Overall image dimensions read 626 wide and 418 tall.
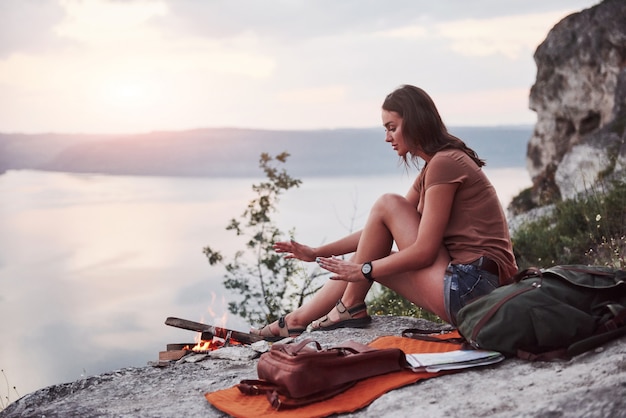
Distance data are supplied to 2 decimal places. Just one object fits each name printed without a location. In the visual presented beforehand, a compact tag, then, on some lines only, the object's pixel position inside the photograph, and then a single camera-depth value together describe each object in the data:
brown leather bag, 3.54
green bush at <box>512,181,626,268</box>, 7.24
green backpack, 3.47
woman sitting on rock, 4.19
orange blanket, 3.45
